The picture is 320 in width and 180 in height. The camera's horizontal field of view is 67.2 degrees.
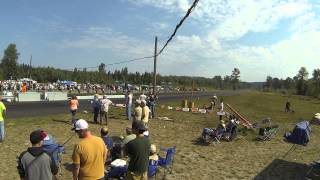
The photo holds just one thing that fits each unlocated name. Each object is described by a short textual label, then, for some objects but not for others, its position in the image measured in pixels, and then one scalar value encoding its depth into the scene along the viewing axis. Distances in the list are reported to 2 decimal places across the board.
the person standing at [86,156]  3.91
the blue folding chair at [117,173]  6.22
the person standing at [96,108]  13.95
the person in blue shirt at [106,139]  7.20
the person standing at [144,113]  11.15
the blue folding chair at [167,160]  7.12
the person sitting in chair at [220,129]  11.53
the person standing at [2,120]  9.57
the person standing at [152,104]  17.23
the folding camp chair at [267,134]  12.39
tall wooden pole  21.19
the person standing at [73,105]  13.34
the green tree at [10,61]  61.16
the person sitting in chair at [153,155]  6.58
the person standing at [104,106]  13.63
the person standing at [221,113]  16.42
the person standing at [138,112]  11.12
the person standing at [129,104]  15.34
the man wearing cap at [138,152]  4.38
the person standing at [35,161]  3.59
